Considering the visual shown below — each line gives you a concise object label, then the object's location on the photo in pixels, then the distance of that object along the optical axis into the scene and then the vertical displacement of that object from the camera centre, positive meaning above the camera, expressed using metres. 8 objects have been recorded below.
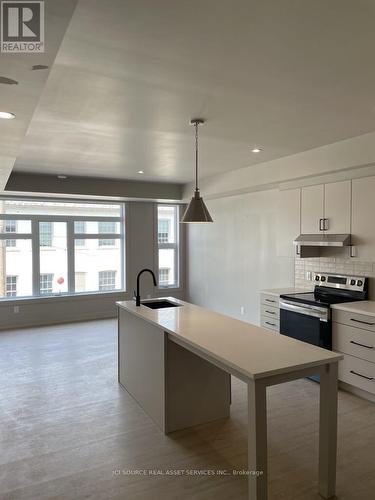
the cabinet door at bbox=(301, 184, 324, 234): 4.42 +0.43
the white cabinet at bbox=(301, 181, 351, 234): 4.13 +0.42
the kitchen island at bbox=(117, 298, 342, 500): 2.03 -0.93
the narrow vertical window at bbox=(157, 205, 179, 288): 8.00 -0.02
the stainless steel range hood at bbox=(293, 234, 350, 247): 4.04 +0.04
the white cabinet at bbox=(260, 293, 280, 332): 4.64 -0.89
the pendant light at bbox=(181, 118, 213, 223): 3.28 +0.29
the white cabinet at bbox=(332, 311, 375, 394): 3.48 -1.08
